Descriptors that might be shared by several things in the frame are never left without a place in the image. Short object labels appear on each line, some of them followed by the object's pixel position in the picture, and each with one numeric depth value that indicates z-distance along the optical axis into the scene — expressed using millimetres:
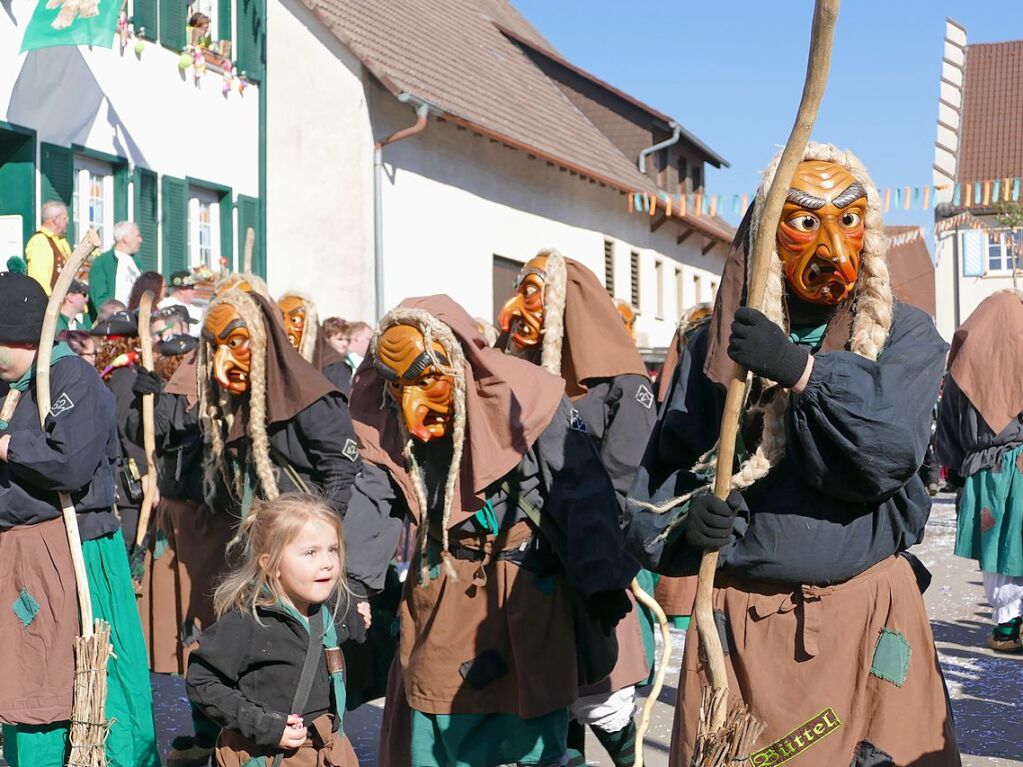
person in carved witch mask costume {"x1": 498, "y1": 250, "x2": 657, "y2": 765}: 6957
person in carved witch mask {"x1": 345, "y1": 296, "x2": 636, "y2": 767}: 4879
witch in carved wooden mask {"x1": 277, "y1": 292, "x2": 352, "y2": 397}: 7974
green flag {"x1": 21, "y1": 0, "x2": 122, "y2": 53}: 13320
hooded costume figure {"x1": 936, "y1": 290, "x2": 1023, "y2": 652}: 8945
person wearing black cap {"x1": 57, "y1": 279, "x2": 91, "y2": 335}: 9088
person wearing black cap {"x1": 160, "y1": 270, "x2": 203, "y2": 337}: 11617
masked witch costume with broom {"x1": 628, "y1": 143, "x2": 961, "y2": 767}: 3445
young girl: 4273
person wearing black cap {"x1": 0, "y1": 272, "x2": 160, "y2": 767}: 5223
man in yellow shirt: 11695
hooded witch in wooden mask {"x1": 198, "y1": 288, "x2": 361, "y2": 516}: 6219
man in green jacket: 12938
